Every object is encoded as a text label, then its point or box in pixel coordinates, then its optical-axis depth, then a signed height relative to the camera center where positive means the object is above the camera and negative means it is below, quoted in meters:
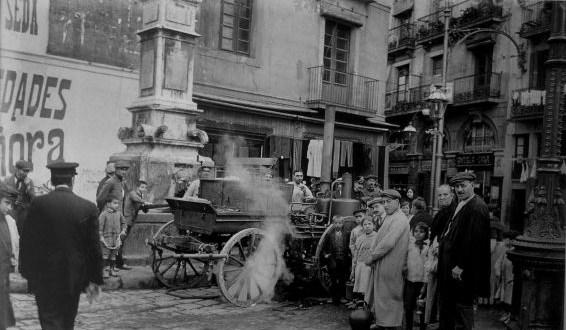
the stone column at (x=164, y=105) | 9.09 +1.07
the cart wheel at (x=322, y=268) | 7.19 -1.27
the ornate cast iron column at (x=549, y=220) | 5.32 -0.33
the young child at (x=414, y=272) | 5.77 -1.00
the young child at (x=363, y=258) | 6.39 -0.99
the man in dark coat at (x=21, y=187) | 6.78 -0.39
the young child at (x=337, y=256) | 7.21 -1.11
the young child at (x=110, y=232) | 7.30 -0.96
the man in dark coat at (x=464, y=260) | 5.13 -0.76
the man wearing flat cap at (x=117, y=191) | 7.63 -0.41
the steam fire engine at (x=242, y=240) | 6.70 -0.94
